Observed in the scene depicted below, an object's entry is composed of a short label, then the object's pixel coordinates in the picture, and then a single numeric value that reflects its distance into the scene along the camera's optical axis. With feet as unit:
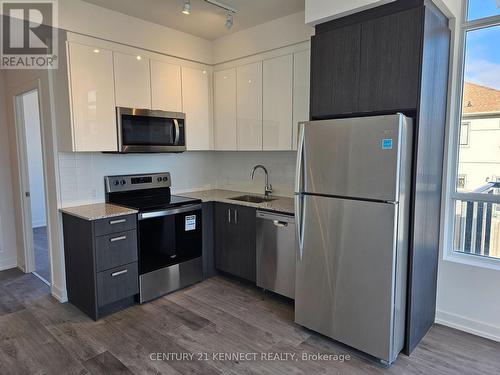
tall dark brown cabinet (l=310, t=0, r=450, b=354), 7.11
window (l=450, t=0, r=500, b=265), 8.37
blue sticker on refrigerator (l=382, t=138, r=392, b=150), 6.86
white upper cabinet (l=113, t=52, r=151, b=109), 10.30
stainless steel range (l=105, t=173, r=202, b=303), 10.41
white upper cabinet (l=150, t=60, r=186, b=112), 11.27
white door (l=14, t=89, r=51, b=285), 12.36
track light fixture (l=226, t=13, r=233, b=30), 9.78
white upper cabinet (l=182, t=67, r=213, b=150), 12.36
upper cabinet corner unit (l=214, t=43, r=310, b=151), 10.59
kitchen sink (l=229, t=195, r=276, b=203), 12.25
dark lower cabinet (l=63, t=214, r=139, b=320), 9.20
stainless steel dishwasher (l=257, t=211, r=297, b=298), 10.00
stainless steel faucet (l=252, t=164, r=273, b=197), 12.62
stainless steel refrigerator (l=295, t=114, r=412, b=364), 7.03
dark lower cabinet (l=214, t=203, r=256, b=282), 11.19
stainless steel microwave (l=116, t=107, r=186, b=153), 10.45
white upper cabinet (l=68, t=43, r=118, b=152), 9.43
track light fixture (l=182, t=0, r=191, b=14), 8.65
